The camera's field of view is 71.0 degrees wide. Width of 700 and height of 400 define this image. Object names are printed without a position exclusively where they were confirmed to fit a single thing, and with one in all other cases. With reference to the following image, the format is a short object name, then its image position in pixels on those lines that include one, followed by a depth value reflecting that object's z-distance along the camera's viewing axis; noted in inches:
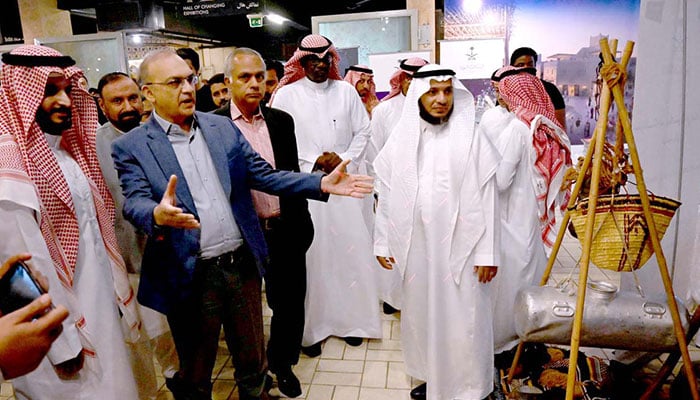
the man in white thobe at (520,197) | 110.9
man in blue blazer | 75.7
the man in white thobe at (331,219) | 126.1
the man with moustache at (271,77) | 167.7
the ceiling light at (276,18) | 511.8
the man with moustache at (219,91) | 173.8
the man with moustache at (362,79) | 208.7
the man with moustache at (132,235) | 99.4
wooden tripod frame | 76.2
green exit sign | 429.6
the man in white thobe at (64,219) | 69.2
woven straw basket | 77.1
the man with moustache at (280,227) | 104.0
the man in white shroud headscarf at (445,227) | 92.7
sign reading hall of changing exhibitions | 380.5
